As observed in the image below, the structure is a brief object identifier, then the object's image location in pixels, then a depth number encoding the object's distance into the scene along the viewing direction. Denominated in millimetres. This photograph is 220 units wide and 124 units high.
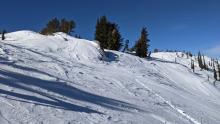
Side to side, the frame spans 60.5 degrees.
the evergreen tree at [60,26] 50908
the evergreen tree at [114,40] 42566
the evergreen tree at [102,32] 44681
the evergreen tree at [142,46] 43121
